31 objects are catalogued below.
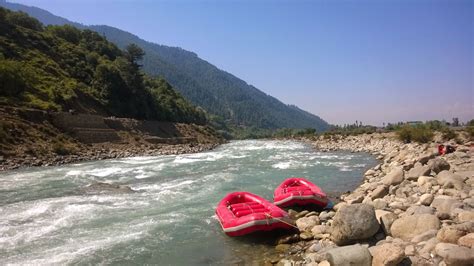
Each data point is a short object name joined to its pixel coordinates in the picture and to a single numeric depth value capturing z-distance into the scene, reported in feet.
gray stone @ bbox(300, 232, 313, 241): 32.32
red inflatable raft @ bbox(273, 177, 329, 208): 43.19
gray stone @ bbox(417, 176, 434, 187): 38.78
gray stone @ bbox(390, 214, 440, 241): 24.93
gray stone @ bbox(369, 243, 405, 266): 20.98
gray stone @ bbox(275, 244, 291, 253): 30.78
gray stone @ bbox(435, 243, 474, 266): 19.15
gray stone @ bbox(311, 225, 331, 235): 32.49
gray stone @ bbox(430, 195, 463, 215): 27.22
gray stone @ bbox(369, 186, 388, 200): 38.93
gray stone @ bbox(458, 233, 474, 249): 20.92
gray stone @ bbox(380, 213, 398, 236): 27.22
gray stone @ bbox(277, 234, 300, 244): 32.27
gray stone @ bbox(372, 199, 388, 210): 32.71
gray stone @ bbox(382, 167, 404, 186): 42.74
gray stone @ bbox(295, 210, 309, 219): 39.73
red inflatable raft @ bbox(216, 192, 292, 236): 33.27
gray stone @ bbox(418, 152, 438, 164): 50.52
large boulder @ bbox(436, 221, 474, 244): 21.89
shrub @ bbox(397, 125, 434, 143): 118.93
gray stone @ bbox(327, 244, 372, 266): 21.94
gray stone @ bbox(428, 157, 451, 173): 43.00
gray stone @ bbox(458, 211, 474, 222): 24.84
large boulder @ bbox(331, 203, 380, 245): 26.81
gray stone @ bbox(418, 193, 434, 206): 30.88
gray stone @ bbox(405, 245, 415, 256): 22.22
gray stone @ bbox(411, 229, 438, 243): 23.56
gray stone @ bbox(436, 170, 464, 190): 35.04
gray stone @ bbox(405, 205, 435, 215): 27.91
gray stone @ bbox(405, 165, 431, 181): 42.01
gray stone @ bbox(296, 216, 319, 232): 34.81
